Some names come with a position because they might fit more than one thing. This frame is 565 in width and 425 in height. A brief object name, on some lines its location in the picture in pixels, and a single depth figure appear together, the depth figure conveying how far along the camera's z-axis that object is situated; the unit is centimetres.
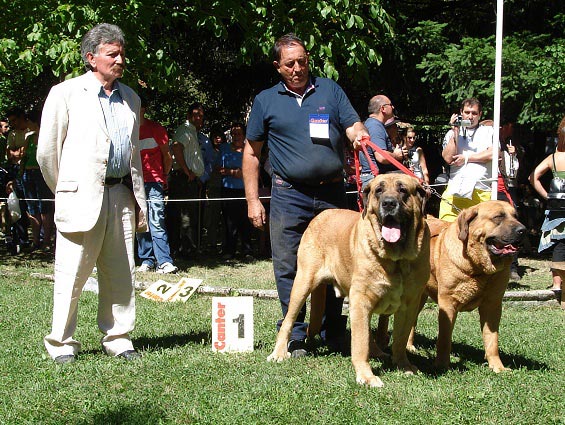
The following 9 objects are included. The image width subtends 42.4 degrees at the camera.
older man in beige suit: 511
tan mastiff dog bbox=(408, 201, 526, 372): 496
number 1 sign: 550
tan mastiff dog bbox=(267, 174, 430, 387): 459
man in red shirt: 1012
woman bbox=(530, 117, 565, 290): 769
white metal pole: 780
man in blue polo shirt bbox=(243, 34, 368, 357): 538
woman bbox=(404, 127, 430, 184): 980
